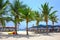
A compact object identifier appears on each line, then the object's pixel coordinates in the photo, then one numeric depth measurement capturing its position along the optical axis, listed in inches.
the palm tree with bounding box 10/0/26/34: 360.4
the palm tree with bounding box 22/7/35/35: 334.2
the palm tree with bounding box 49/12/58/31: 593.8
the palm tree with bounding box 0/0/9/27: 324.5
